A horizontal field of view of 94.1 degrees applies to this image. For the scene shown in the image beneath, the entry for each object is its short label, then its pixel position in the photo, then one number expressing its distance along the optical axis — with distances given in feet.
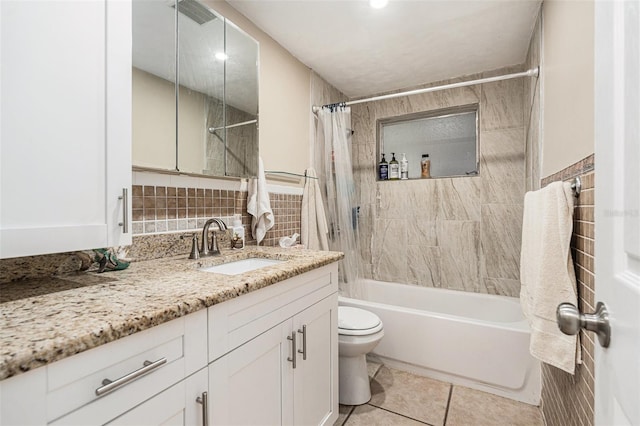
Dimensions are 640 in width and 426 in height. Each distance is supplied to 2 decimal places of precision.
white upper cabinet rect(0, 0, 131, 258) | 2.41
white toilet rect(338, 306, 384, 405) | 5.73
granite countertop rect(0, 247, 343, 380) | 1.76
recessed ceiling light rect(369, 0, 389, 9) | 5.67
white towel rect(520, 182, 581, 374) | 3.50
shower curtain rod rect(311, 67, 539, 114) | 6.25
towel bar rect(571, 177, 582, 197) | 3.45
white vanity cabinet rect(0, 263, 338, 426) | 1.82
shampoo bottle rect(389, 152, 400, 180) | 9.93
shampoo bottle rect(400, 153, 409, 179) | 9.85
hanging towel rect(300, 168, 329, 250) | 7.66
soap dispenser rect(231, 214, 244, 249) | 5.72
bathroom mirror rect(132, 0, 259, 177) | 4.23
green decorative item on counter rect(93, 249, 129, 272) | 3.67
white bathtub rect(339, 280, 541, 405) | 5.94
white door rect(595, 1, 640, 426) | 1.32
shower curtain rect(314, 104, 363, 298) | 8.20
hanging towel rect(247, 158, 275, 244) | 6.17
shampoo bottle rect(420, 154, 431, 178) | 9.48
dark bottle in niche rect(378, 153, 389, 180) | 10.07
